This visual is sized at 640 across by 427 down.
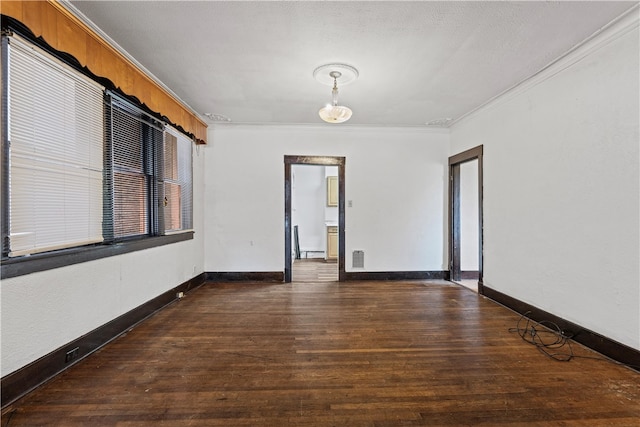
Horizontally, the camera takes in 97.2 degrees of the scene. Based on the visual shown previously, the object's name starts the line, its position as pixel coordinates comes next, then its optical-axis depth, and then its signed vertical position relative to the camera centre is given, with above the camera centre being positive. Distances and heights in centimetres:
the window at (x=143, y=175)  266 +43
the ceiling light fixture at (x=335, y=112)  295 +106
